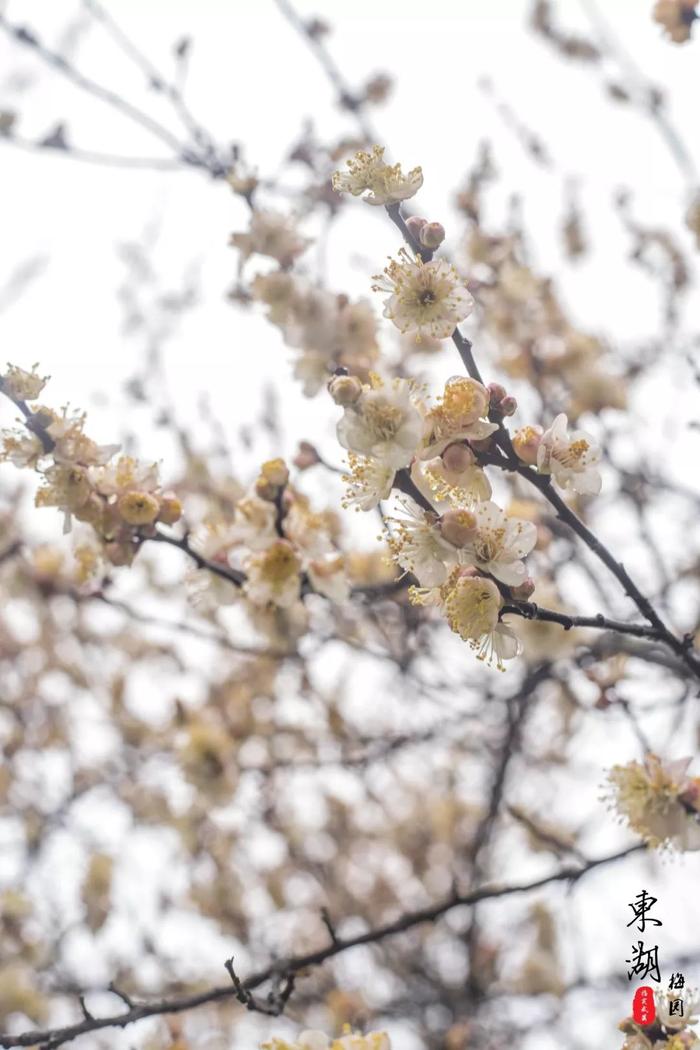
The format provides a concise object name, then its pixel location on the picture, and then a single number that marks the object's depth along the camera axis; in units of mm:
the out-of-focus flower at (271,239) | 1782
